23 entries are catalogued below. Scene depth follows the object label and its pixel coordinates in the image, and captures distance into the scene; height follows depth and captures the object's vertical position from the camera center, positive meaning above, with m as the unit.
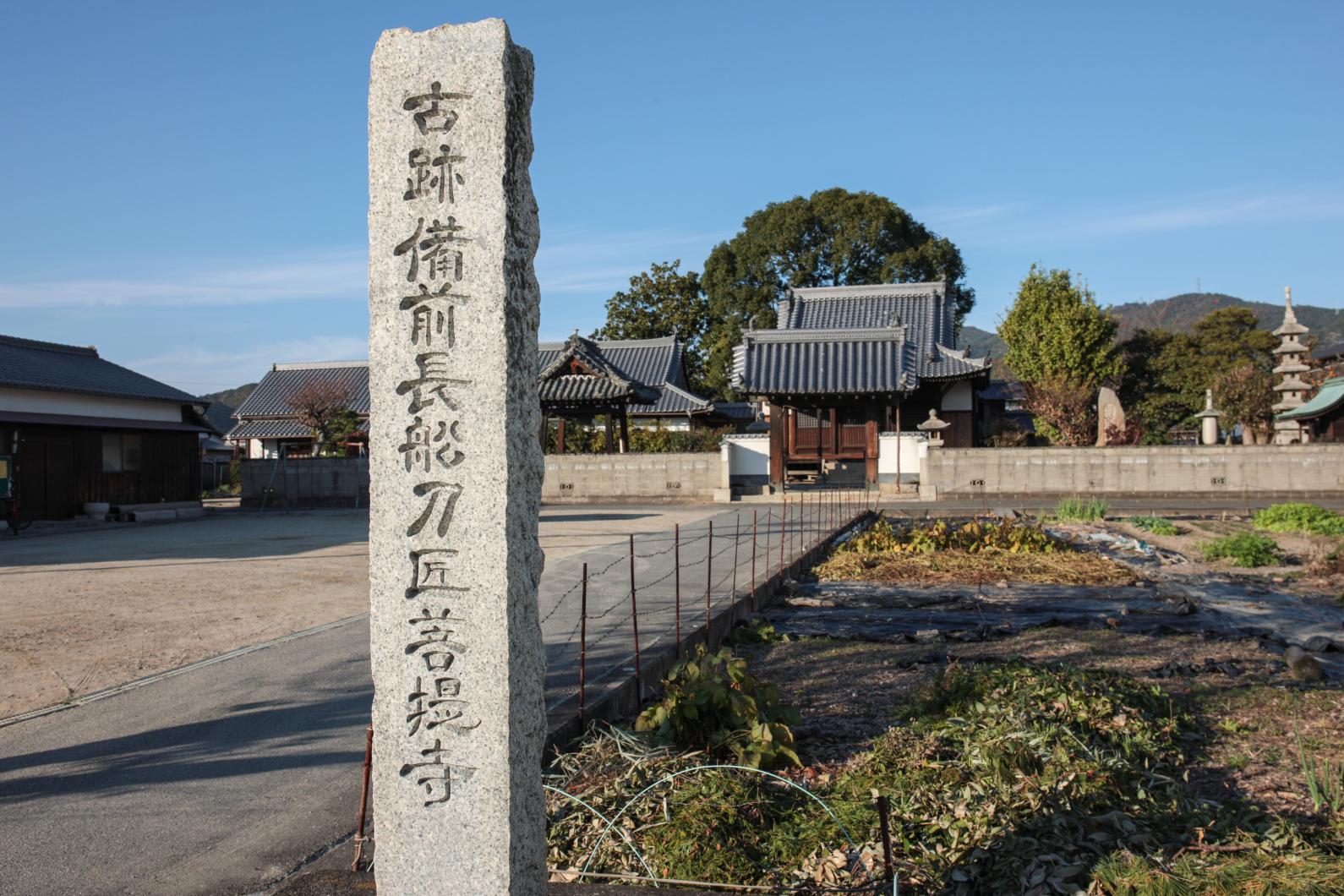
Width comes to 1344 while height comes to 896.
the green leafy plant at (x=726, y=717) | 4.32 -1.26
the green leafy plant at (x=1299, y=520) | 14.34 -1.14
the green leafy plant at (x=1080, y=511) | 17.80 -1.15
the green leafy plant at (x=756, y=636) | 7.61 -1.47
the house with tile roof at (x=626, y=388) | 27.36 +2.20
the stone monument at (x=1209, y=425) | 27.72 +0.75
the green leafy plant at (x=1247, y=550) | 11.78 -1.30
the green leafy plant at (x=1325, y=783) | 3.67 -1.40
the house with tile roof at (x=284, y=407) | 39.62 +2.39
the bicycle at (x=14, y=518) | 19.22 -1.08
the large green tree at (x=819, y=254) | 42.00 +9.17
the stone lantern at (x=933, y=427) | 27.11 +0.79
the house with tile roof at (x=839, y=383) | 26.72 +2.10
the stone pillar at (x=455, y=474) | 2.96 -0.05
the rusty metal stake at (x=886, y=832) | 2.88 -1.17
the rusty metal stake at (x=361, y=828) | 3.39 -1.38
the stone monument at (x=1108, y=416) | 27.86 +1.07
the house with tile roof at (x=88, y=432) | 20.61 +0.79
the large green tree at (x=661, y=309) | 42.88 +6.86
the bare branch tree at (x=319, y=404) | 34.17 +2.32
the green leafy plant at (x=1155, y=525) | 15.72 -1.29
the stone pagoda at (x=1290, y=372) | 33.91 +2.85
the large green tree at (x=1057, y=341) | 32.06 +3.91
